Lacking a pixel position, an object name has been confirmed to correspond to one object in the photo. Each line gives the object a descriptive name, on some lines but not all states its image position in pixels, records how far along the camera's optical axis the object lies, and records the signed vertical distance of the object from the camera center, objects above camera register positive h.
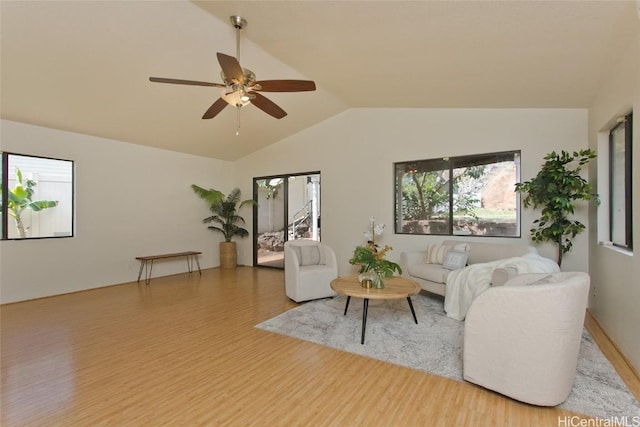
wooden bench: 5.70 -0.92
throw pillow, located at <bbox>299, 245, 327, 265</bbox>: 4.63 -0.67
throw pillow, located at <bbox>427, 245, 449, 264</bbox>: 4.57 -0.62
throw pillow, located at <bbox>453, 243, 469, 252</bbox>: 4.38 -0.49
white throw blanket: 3.41 -0.78
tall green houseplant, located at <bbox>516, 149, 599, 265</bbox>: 3.69 +0.28
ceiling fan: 2.63 +1.23
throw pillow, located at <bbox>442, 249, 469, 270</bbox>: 4.15 -0.65
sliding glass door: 6.64 +0.00
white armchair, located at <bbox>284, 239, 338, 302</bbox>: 4.23 -0.83
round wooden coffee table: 3.05 -0.84
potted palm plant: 7.18 -0.26
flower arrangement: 3.33 -0.57
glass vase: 3.35 -0.76
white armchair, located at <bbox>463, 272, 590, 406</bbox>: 1.88 -0.80
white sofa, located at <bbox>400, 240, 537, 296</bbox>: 4.06 -0.70
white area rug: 2.07 -1.28
